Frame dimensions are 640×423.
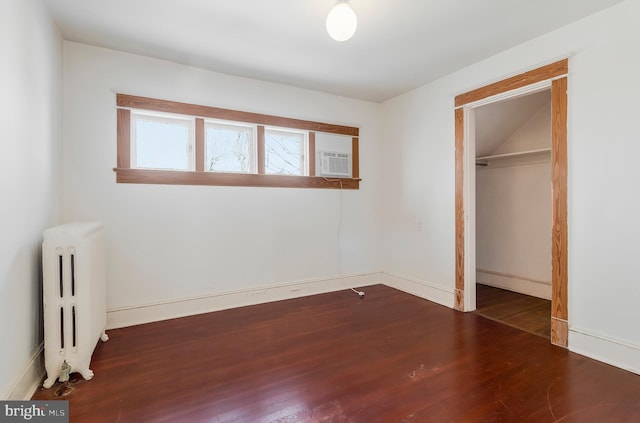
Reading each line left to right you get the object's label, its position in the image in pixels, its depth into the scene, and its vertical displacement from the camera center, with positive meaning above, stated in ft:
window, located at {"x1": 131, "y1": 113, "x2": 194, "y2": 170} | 9.70 +2.29
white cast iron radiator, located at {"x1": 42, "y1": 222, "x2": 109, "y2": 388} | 6.08 -1.88
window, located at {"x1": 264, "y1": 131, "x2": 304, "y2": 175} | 11.77 +2.32
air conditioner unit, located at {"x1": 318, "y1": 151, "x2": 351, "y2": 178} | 12.67 +1.99
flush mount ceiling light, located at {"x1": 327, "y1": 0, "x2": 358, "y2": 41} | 6.17 +3.95
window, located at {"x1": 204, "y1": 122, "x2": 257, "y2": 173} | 10.72 +2.30
